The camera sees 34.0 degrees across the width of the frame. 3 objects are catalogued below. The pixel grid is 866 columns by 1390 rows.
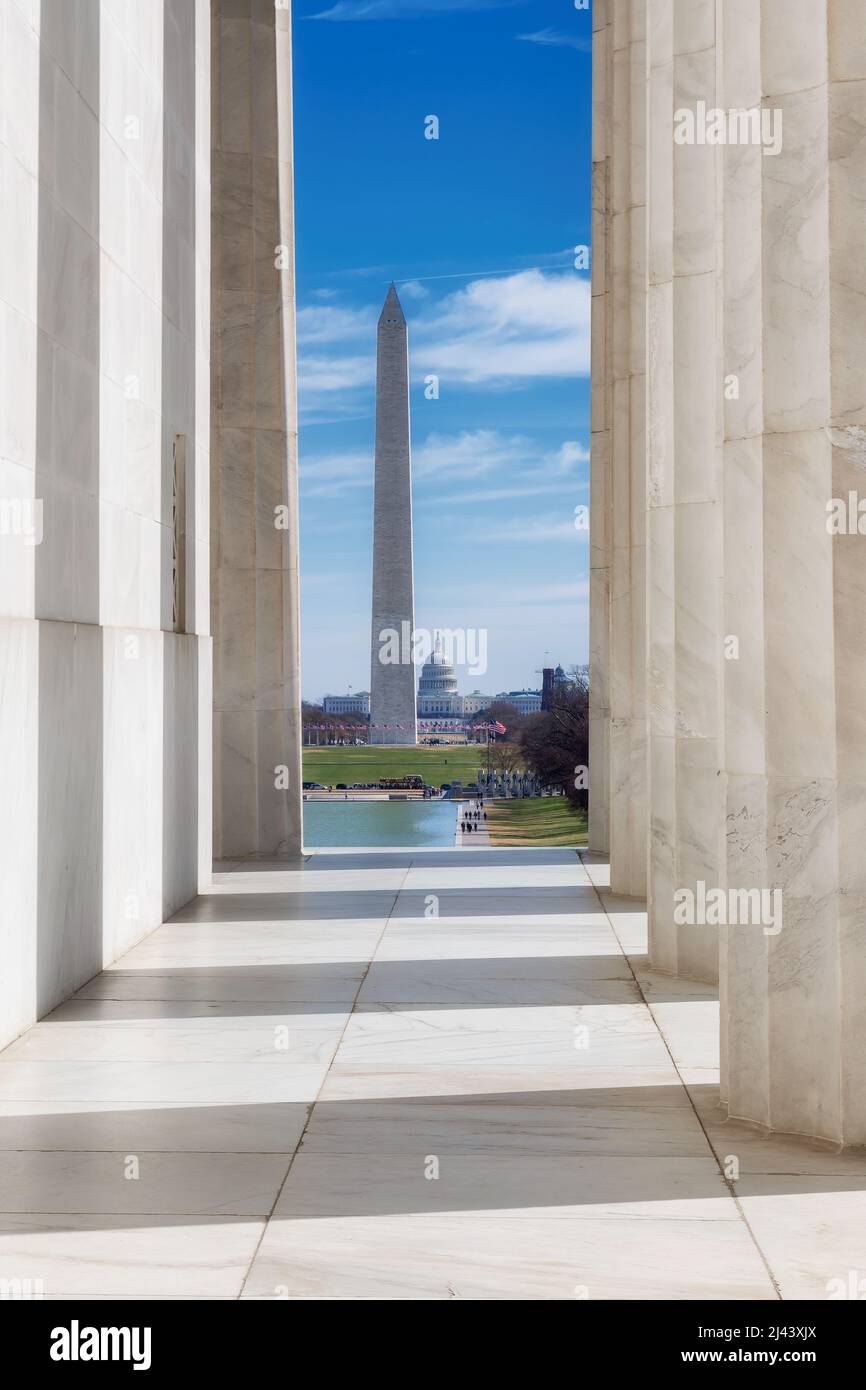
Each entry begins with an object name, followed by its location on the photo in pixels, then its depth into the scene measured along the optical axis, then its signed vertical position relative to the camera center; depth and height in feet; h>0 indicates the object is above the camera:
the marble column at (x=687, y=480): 50.24 +8.29
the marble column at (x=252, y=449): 86.89 +16.35
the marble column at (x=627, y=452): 71.41 +13.56
